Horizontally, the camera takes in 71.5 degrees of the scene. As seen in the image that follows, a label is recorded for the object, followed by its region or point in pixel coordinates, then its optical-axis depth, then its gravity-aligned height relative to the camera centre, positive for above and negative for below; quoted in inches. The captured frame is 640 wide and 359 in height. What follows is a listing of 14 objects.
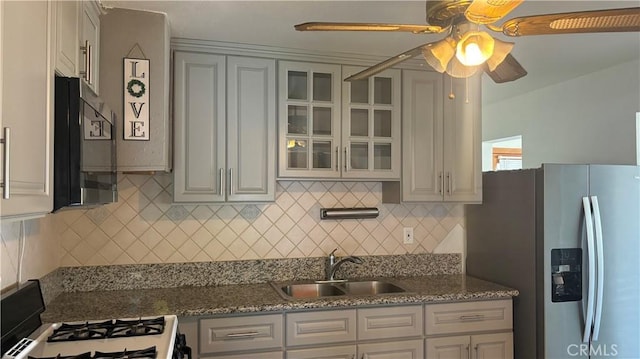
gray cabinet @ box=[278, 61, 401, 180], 106.2 +14.3
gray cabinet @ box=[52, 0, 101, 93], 57.2 +20.9
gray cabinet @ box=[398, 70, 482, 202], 113.2 +10.7
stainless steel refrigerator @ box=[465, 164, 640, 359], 98.7 -18.1
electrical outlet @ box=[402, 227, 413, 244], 123.6 -14.8
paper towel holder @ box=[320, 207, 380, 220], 115.3 -8.2
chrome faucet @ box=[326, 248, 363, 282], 113.3 -21.1
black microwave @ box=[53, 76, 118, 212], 54.2 +4.4
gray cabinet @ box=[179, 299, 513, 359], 88.0 -32.1
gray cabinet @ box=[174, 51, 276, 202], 98.0 +12.0
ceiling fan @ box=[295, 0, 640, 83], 51.1 +19.1
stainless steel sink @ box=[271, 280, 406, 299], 109.6 -26.9
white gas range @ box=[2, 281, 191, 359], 60.4 -23.9
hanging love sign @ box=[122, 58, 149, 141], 86.3 +15.8
